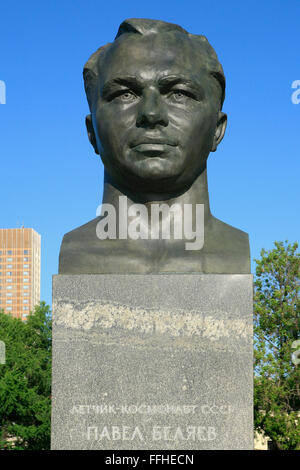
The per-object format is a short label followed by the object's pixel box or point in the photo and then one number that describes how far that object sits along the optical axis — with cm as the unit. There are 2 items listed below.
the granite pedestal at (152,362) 629
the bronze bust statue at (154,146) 685
